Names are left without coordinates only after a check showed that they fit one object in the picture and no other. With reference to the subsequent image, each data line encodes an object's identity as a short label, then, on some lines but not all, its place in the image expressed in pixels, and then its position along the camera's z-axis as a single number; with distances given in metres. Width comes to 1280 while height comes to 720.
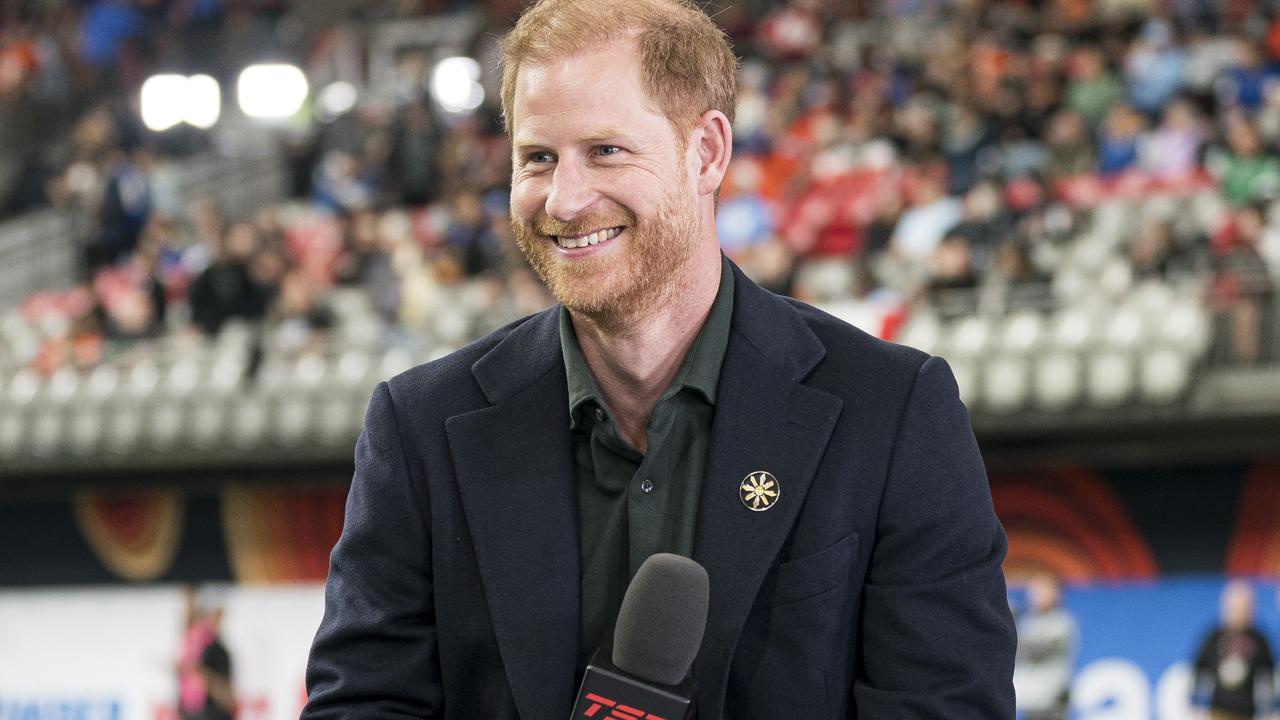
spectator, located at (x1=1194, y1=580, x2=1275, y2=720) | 14.11
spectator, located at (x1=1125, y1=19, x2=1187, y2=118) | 18.05
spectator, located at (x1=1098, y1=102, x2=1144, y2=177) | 17.11
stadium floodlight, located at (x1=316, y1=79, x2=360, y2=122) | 27.77
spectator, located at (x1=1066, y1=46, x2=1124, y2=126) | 18.33
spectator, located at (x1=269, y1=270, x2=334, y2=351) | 18.44
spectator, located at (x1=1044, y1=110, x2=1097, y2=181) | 17.39
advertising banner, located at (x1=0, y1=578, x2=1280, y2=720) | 14.77
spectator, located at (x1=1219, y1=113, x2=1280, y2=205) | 15.50
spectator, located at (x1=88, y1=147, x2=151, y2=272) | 23.27
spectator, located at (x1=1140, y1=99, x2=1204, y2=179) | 16.55
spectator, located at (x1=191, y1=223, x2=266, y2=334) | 19.37
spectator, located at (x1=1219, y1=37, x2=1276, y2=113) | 17.27
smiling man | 3.33
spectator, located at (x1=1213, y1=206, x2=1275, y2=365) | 14.03
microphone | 2.88
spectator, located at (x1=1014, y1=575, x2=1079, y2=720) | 14.87
